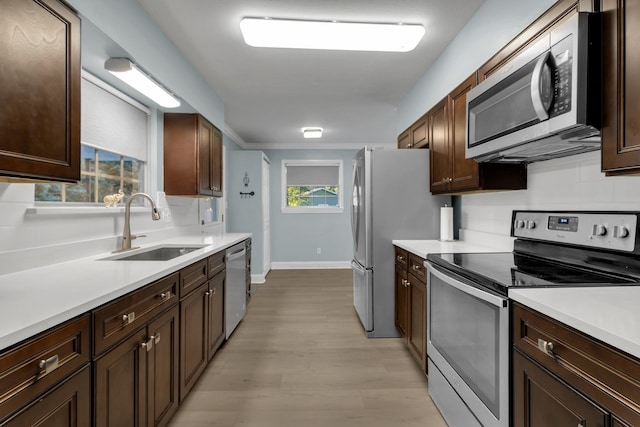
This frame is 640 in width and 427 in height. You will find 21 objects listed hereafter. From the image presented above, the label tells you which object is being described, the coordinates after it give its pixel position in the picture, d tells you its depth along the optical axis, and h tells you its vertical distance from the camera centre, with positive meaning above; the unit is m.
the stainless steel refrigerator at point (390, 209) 2.91 +0.02
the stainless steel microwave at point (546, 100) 1.14 +0.47
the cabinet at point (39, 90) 1.08 +0.44
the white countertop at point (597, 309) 0.76 -0.28
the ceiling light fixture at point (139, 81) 1.94 +0.86
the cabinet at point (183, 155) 2.97 +0.52
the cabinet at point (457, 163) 2.01 +0.36
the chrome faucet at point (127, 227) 2.19 -0.11
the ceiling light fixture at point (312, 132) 5.26 +1.30
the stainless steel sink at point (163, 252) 2.29 -0.32
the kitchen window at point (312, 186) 6.52 +0.50
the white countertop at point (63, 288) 0.85 -0.28
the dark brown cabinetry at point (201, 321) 1.89 -0.74
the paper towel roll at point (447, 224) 2.76 -0.11
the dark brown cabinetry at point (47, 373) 0.78 -0.44
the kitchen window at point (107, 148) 2.06 +0.47
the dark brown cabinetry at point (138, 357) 1.13 -0.61
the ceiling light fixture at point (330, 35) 2.20 +1.25
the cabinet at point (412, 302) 2.23 -0.70
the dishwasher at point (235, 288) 2.80 -0.71
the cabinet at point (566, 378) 0.75 -0.45
